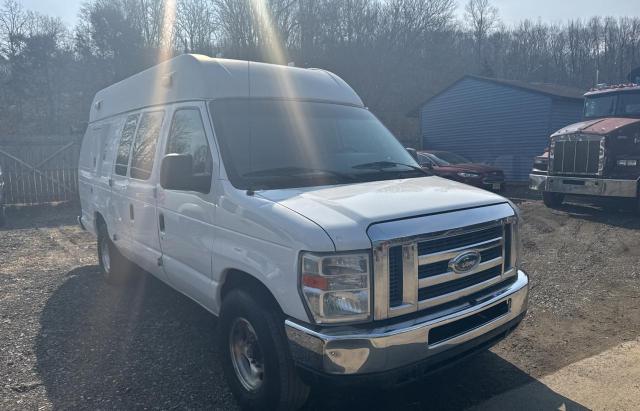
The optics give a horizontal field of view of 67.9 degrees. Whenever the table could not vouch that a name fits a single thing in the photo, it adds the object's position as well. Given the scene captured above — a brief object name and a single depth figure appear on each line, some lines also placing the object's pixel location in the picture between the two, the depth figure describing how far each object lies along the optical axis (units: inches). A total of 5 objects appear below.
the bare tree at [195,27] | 1320.1
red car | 567.5
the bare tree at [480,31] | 2107.3
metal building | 785.6
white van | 105.0
